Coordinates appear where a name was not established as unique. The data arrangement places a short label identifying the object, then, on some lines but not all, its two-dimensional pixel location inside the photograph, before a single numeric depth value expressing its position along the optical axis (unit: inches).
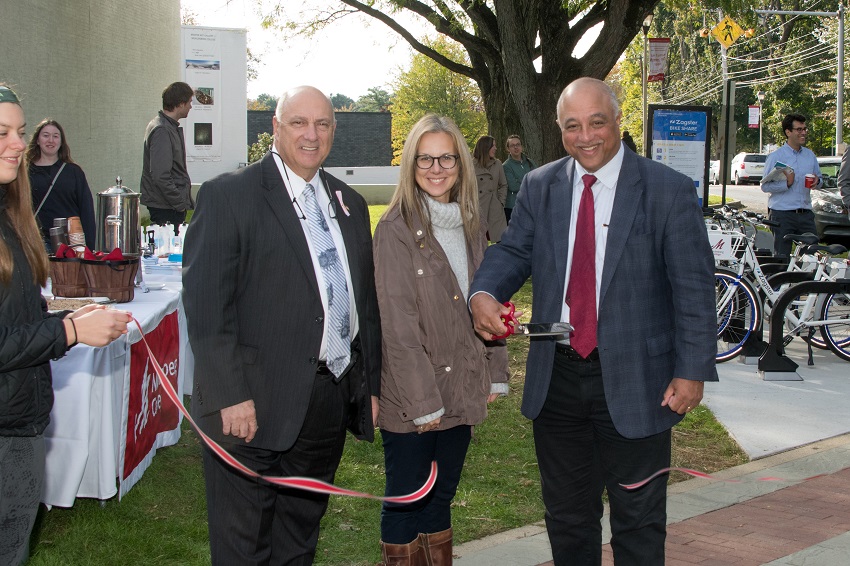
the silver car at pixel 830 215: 776.3
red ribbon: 129.8
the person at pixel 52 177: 300.2
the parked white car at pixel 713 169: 2344.6
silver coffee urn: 232.8
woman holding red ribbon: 109.0
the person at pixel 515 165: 588.4
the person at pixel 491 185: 538.9
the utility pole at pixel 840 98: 1512.1
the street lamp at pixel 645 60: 481.5
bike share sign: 474.9
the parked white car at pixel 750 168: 2118.6
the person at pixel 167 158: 362.0
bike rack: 339.0
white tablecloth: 186.7
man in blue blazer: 139.9
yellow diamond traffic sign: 775.1
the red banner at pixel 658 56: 916.0
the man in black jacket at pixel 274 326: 128.7
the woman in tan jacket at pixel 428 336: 150.3
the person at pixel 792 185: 434.0
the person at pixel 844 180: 400.8
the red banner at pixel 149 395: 208.1
